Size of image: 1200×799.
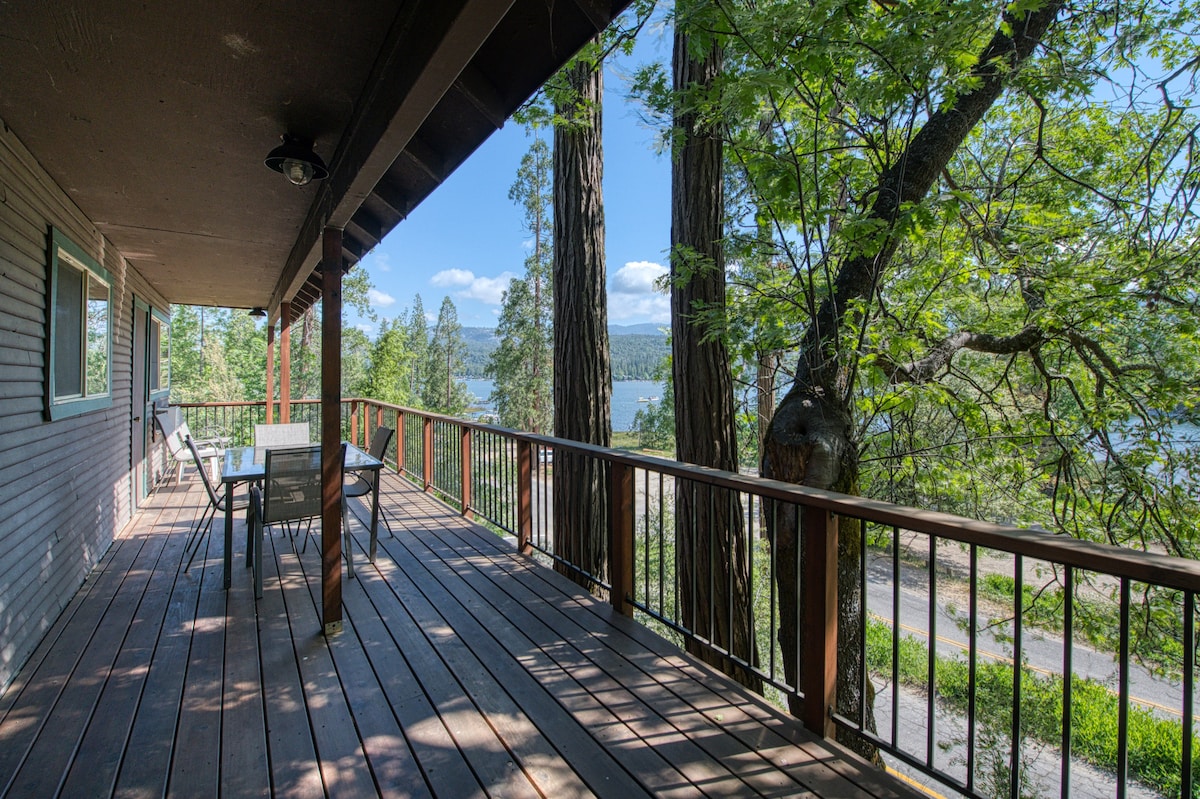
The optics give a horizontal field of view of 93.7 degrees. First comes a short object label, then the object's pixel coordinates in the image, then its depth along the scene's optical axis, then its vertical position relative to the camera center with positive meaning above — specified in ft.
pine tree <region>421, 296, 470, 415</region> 110.52 +5.19
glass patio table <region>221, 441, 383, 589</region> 11.33 -1.72
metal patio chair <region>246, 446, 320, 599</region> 10.84 -1.95
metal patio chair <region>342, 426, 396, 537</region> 14.19 -1.55
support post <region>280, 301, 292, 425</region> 22.72 +1.13
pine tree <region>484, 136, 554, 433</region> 70.69 +8.91
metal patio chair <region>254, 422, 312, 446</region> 17.24 -1.36
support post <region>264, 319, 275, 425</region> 26.99 +1.08
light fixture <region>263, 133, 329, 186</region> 8.28 +3.44
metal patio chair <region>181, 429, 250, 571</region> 11.80 -2.20
